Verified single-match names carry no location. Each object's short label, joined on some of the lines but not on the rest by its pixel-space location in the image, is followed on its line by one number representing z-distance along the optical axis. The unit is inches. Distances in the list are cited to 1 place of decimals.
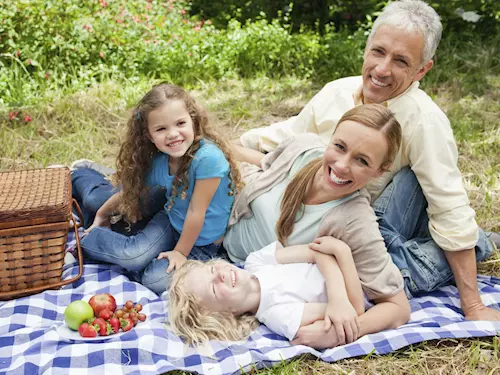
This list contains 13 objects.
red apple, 113.8
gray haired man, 115.6
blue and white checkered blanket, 100.8
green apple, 109.7
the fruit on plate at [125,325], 110.3
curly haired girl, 121.6
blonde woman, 107.0
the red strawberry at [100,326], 108.8
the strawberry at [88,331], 107.7
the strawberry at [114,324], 109.8
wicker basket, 116.0
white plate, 107.0
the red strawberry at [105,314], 111.9
